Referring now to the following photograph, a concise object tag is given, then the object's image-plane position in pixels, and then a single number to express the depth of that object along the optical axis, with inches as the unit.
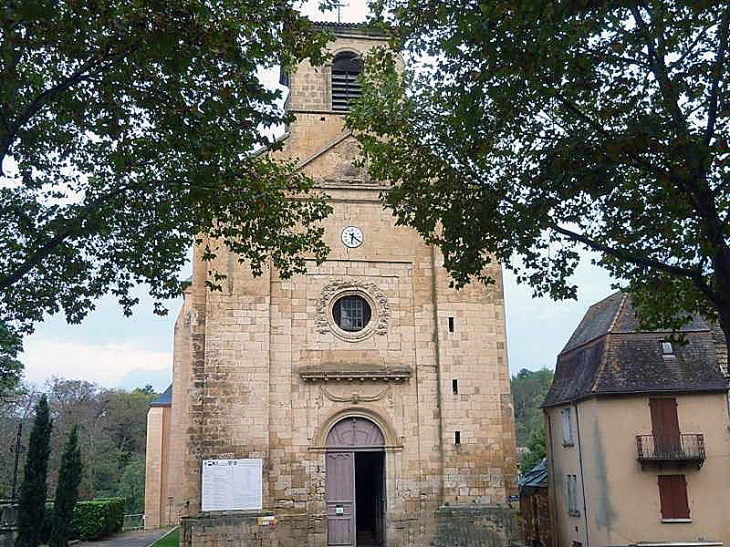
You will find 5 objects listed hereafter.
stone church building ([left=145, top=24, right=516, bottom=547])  701.3
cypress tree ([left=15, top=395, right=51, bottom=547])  697.6
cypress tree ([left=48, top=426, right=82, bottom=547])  732.7
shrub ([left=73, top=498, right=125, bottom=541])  904.9
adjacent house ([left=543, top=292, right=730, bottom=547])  770.8
